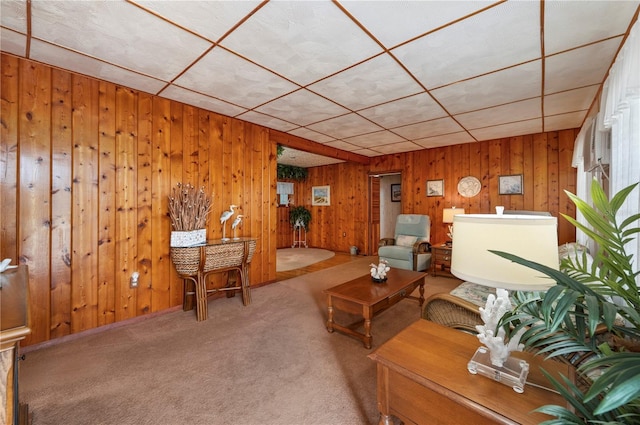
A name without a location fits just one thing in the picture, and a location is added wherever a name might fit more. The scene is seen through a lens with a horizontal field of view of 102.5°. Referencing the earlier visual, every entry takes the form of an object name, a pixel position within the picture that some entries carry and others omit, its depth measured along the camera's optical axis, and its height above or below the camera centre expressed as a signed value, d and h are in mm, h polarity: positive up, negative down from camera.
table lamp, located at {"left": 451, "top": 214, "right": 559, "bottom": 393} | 839 -186
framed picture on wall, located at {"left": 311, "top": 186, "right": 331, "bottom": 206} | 7278 +479
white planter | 2717 -275
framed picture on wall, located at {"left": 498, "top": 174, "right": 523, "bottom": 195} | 4409 +470
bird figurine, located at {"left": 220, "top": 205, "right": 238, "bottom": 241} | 3241 -66
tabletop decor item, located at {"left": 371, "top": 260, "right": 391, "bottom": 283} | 2717 -650
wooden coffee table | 2160 -769
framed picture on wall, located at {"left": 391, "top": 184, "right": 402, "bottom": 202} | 6930 +528
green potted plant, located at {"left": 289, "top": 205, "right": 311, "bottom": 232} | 7570 -152
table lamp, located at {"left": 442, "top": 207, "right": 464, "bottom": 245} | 4419 -27
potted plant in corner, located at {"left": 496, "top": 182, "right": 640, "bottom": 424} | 491 -292
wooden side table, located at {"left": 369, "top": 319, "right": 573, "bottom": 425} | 850 -631
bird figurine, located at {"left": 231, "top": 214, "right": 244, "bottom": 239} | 3287 -147
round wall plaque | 4785 +473
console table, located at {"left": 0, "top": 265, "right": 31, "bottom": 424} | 744 -356
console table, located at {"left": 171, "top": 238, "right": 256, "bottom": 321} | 2674 -562
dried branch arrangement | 2789 +36
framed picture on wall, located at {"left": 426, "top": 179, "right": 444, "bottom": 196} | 5177 +488
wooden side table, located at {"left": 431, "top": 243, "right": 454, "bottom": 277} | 4234 -782
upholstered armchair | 4406 -612
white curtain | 1441 +579
